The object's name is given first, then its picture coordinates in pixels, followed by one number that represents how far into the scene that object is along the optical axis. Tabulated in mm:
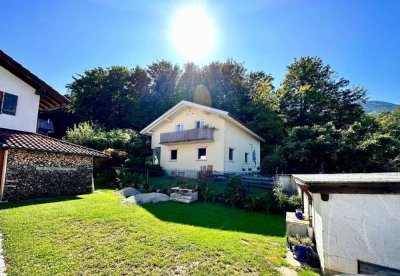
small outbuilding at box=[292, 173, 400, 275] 4419
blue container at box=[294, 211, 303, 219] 8418
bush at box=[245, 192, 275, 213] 11641
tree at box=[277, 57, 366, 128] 34325
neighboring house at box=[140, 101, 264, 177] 21984
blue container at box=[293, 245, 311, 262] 6207
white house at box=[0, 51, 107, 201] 11469
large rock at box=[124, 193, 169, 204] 12375
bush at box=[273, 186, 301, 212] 11166
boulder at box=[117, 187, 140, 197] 14156
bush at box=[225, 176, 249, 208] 12462
